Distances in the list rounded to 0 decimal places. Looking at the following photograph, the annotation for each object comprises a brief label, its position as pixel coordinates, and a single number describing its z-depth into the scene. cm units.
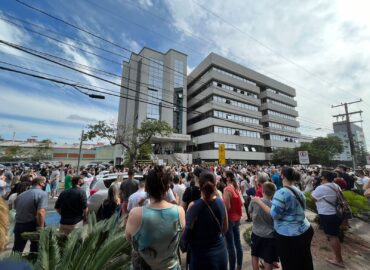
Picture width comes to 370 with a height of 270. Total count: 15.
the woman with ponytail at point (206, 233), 251
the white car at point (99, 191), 781
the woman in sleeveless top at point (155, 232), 192
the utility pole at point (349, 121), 2410
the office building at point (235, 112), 4566
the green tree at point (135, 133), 2694
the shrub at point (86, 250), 219
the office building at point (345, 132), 10000
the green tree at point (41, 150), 6063
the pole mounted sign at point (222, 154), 1645
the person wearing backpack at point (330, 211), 431
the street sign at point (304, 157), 1210
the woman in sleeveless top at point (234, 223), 374
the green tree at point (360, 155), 7969
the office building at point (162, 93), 4774
